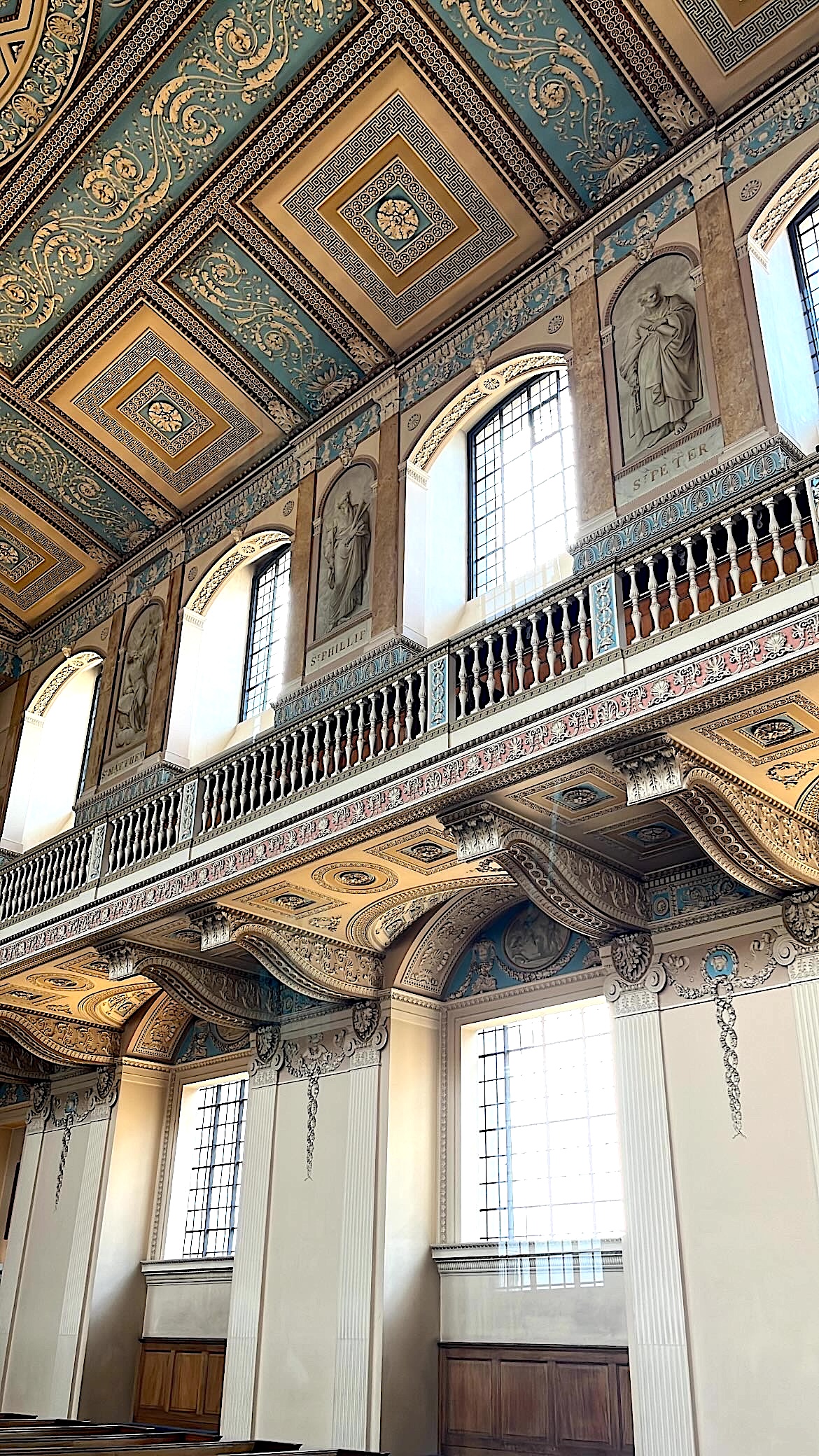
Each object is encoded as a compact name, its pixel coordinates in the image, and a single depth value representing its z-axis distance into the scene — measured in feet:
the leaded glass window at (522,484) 41.52
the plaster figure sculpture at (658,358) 34.96
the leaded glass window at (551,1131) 37.76
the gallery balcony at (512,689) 27.86
